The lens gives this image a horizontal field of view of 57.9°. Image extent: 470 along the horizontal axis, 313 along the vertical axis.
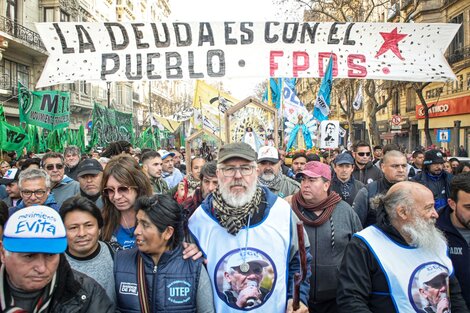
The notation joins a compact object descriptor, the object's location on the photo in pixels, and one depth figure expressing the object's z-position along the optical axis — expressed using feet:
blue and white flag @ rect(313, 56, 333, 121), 28.73
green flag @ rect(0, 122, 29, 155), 29.94
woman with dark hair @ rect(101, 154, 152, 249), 10.85
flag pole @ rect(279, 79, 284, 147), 40.33
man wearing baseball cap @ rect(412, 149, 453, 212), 20.66
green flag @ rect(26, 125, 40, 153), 40.50
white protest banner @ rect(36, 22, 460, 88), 21.67
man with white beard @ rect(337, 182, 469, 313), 8.48
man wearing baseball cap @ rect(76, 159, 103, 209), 14.75
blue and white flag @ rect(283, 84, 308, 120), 41.57
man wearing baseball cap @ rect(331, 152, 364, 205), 18.79
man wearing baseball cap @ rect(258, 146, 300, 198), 18.34
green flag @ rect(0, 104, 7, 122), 30.65
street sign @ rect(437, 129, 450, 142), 63.12
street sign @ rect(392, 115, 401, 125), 59.26
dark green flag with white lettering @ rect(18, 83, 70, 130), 34.37
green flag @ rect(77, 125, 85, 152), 47.14
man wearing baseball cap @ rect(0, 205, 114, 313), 6.40
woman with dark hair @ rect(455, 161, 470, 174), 24.92
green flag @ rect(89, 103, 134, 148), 44.91
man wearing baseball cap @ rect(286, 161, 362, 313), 11.70
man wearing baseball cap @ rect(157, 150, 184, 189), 26.78
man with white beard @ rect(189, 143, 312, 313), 8.62
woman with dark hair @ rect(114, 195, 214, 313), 8.07
